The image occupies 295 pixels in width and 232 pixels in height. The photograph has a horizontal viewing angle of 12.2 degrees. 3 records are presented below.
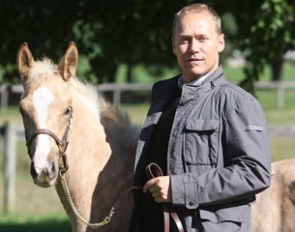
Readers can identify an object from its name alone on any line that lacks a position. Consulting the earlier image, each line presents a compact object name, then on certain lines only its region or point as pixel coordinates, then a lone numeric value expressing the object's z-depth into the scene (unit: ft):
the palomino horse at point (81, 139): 25.11
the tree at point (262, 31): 49.05
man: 20.51
